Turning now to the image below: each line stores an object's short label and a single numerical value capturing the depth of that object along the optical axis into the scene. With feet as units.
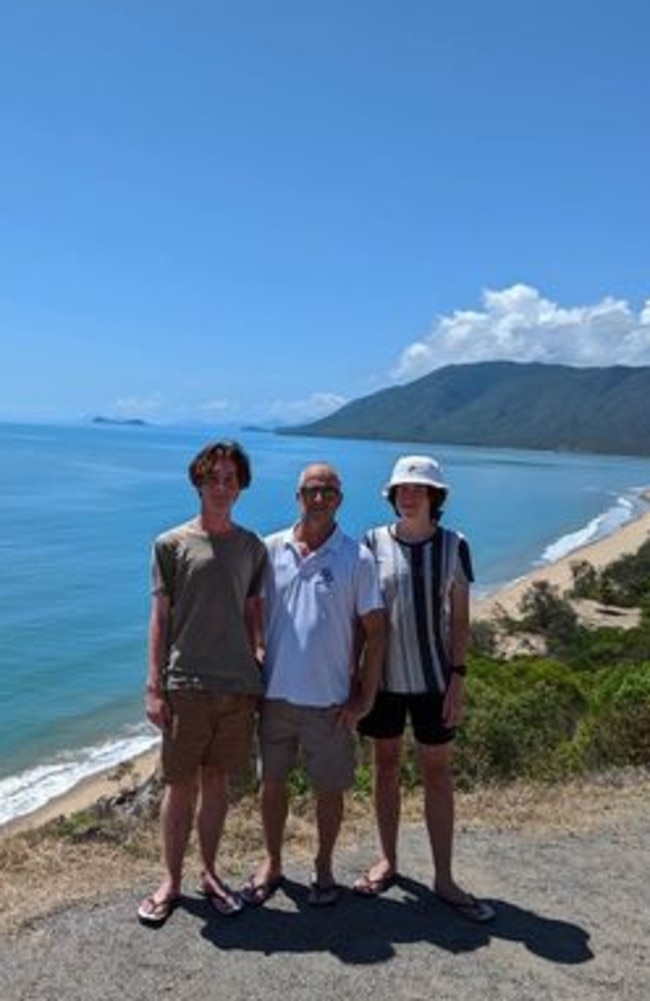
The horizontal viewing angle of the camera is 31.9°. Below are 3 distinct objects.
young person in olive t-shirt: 16.49
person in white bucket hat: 17.21
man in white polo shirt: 16.80
